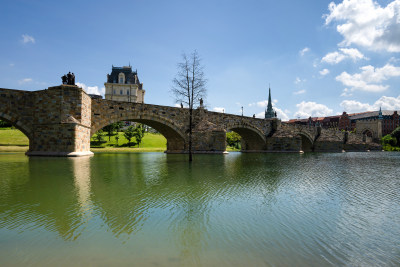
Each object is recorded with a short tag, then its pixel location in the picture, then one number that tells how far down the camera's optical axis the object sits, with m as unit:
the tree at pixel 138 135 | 51.50
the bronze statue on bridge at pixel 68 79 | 21.98
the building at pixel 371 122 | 98.27
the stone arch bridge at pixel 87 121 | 20.58
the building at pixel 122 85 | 81.38
